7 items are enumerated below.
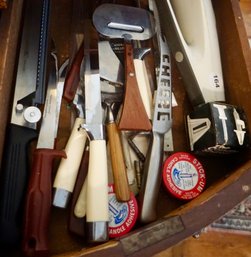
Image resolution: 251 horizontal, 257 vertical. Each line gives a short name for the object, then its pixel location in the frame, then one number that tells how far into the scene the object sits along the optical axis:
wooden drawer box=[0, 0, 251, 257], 0.38
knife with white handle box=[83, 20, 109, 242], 0.43
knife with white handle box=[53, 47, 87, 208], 0.46
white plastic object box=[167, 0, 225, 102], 0.55
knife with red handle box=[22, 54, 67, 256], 0.41
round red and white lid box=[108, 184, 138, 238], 0.47
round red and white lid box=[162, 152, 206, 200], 0.51
